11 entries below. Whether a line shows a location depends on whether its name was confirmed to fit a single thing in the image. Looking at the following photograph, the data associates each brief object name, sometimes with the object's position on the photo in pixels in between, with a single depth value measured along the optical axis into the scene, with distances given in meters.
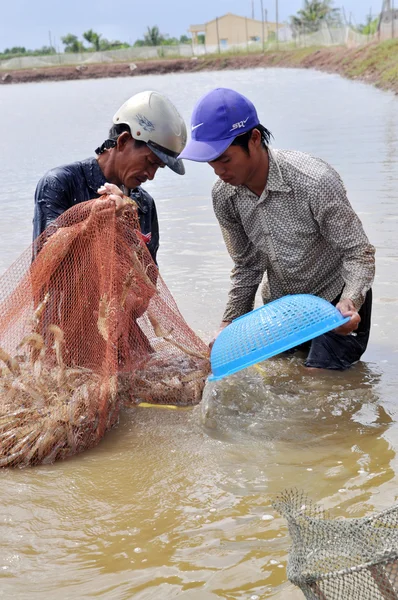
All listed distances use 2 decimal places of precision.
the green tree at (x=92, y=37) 79.38
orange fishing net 3.32
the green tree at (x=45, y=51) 95.81
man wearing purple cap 3.48
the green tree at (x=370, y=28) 52.31
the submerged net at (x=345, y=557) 1.85
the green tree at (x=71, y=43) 84.75
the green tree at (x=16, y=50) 113.75
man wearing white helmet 3.65
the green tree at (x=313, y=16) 63.35
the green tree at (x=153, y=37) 80.00
